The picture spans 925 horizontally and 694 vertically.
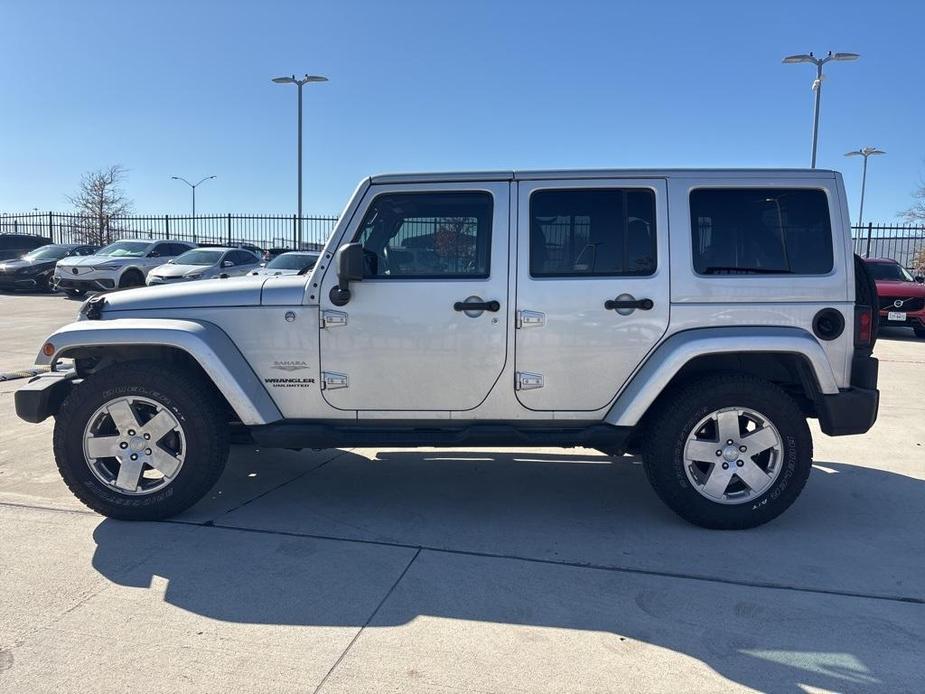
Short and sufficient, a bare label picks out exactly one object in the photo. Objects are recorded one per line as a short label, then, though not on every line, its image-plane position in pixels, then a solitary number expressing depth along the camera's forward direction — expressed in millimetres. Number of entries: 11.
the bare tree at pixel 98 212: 36141
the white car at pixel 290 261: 15727
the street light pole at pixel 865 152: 34031
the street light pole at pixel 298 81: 27312
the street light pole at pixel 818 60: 20469
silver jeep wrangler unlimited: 4023
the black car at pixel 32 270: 20406
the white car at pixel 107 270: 18234
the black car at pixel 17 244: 25230
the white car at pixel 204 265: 16797
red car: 14109
